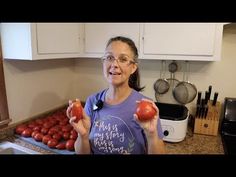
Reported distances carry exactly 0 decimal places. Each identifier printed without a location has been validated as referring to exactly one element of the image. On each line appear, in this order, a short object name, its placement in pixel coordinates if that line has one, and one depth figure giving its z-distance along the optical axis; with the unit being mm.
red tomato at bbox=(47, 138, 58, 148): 1399
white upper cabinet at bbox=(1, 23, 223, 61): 1358
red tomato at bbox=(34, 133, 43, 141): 1470
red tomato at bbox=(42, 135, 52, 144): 1433
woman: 945
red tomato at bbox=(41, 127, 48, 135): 1531
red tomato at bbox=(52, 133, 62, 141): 1473
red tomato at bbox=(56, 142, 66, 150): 1387
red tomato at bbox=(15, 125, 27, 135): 1549
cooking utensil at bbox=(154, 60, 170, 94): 1859
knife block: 1598
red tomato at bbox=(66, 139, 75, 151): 1367
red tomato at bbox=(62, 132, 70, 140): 1518
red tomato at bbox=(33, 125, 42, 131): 1556
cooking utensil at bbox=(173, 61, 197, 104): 1783
